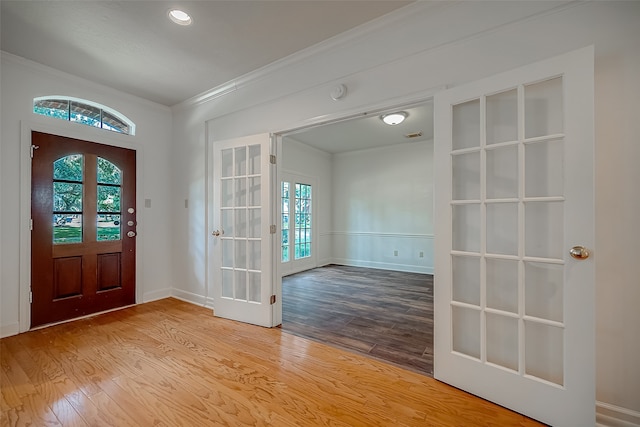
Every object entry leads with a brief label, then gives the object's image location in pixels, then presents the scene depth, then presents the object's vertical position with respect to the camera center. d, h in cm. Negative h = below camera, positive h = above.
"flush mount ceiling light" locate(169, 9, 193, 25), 202 +154
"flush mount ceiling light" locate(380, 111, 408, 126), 378 +139
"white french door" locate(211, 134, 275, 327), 276 -19
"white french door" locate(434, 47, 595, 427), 138 -15
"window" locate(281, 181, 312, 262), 545 -17
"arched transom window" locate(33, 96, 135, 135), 284 +118
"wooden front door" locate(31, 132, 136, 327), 273 -17
